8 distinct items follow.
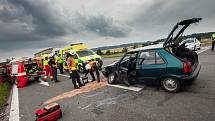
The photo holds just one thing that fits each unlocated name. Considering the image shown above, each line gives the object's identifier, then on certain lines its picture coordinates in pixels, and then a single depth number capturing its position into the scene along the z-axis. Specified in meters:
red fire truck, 9.07
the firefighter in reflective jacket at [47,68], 10.15
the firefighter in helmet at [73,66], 6.82
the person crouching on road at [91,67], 7.58
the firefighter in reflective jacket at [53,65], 9.31
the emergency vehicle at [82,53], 10.74
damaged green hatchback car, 4.40
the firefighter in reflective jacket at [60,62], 12.45
